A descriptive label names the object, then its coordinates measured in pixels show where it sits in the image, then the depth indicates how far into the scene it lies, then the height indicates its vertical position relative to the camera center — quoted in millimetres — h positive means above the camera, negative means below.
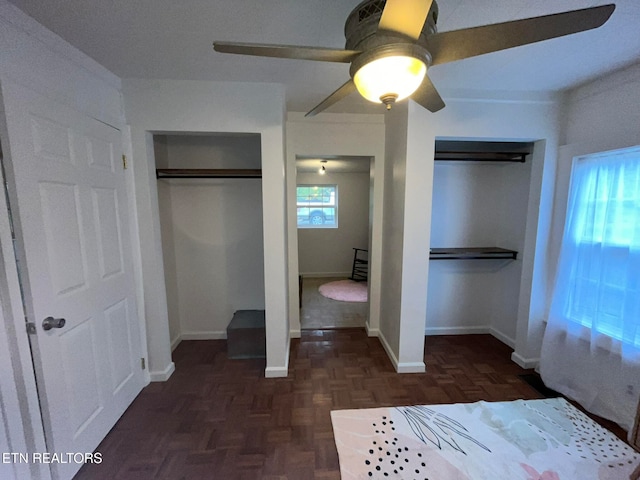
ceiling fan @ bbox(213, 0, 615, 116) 809 +607
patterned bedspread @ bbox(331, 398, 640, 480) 1473 -1447
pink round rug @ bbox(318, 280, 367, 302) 4410 -1415
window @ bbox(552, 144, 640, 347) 1682 -247
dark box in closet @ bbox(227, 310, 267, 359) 2564 -1239
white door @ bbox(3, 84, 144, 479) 1251 -278
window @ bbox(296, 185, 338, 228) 5793 +148
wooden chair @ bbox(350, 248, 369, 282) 5566 -1129
